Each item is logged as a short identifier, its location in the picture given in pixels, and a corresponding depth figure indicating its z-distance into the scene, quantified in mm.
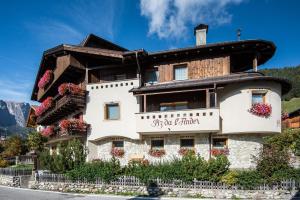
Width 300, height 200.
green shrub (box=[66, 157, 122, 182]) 18422
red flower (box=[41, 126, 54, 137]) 28258
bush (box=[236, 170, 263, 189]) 15141
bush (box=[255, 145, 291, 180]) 15445
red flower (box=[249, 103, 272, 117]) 19172
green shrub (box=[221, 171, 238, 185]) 15578
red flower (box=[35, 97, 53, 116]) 28477
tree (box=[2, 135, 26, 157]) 51725
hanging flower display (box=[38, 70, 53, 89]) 28141
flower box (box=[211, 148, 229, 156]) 20016
